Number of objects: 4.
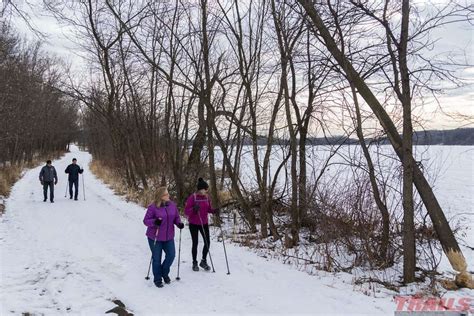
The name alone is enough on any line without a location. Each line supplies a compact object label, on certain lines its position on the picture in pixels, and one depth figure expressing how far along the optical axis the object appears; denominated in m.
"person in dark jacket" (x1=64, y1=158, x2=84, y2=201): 18.29
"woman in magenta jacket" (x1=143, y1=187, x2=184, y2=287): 6.98
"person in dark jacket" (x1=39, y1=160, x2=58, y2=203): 17.43
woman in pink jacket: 7.91
